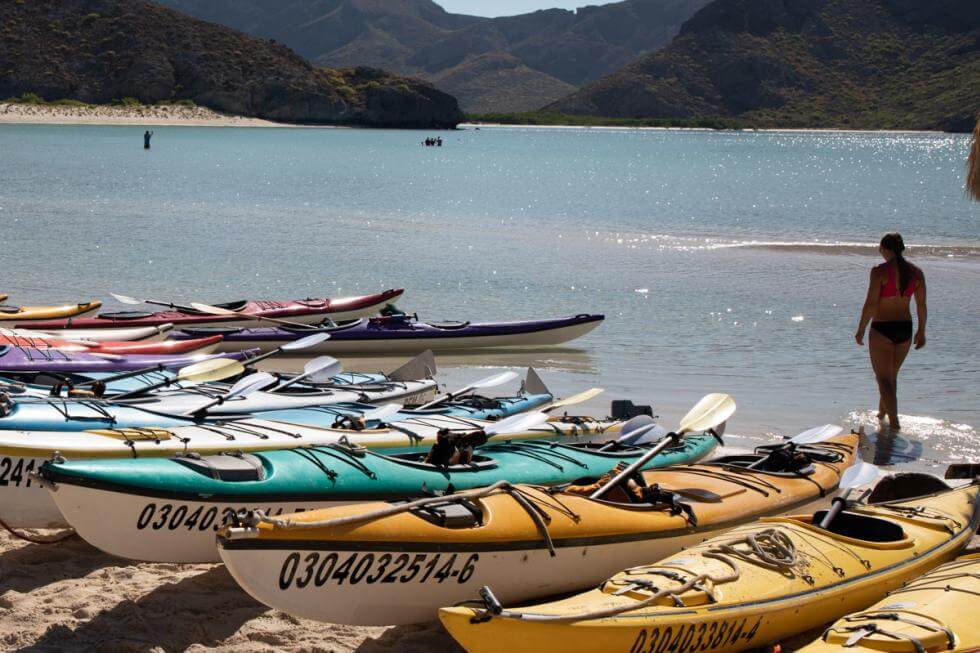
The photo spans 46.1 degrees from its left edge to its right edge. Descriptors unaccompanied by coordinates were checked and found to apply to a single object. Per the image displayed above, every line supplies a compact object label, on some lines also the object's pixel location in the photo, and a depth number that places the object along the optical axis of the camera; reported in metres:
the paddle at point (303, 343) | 9.13
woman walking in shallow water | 8.39
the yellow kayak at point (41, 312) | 10.90
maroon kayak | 10.97
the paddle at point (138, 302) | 11.05
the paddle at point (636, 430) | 6.72
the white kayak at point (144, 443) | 5.35
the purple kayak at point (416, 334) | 11.24
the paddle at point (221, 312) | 11.54
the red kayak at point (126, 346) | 9.17
